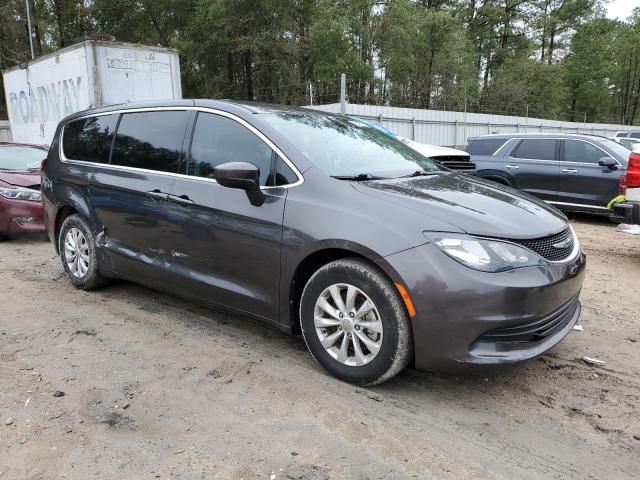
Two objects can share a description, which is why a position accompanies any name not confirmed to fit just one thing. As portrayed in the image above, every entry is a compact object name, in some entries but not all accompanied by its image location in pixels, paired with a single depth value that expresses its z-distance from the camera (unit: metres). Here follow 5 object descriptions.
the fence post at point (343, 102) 12.38
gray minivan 2.67
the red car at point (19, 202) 7.22
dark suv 8.59
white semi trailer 10.41
